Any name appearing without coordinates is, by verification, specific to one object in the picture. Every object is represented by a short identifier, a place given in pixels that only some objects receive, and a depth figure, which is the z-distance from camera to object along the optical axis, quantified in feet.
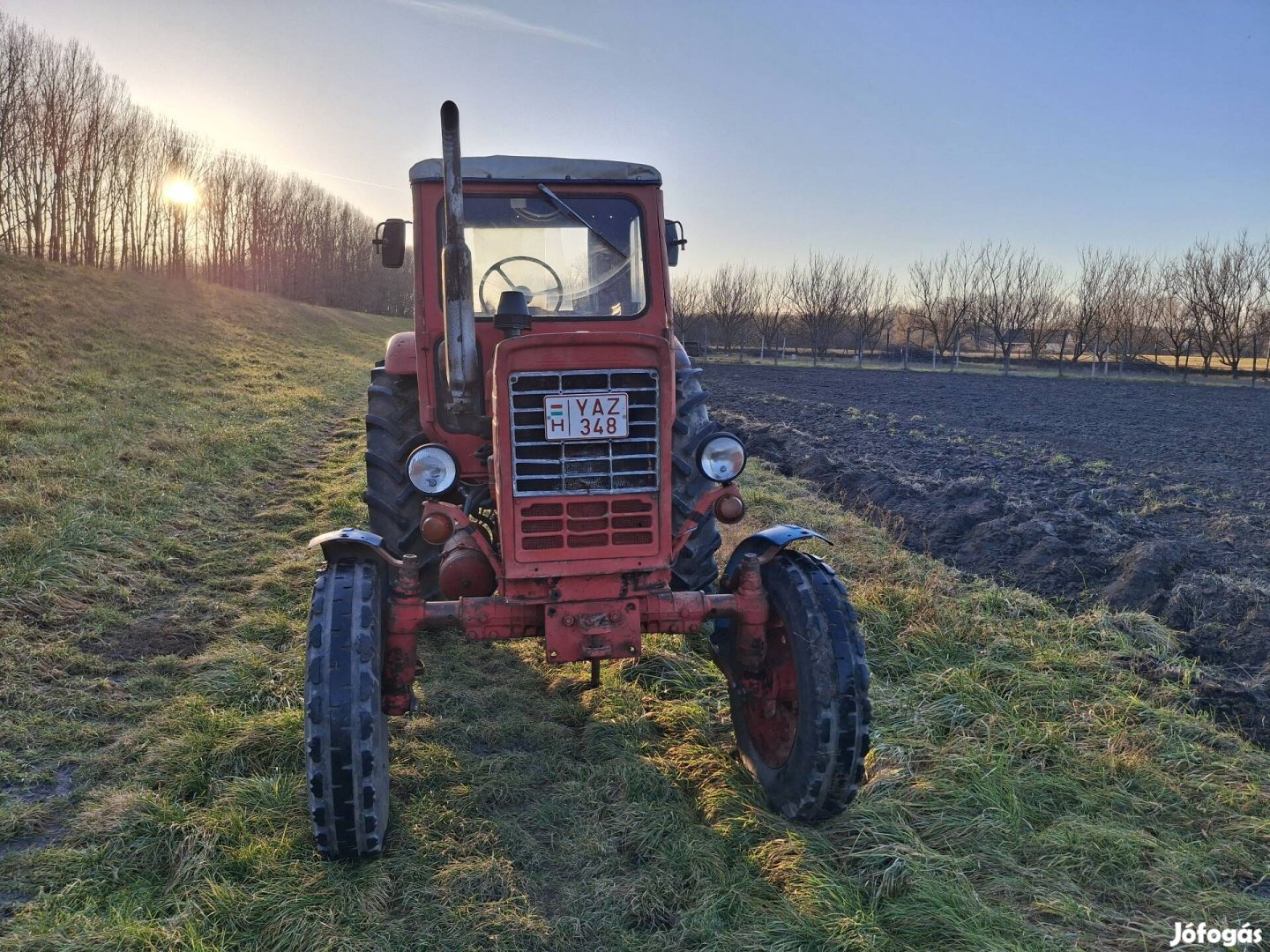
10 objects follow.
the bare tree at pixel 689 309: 150.92
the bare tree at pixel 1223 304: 129.18
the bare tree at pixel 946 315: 143.84
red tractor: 9.21
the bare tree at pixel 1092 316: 137.39
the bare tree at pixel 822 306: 153.58
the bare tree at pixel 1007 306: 140.15
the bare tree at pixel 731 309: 157.07
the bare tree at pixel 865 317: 147.13
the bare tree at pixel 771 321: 160.35
